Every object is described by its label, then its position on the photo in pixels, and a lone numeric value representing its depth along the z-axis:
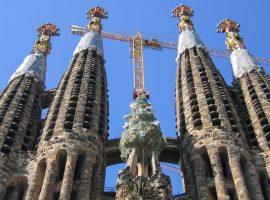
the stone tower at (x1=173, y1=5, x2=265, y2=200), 35.59
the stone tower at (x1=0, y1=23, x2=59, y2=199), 37.03
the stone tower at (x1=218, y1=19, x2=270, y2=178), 41.00
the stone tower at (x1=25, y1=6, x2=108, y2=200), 35.62
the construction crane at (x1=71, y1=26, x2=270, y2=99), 65.89
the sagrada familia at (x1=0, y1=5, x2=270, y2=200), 34.94
